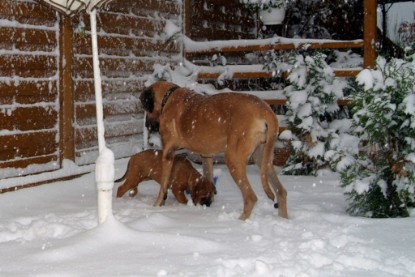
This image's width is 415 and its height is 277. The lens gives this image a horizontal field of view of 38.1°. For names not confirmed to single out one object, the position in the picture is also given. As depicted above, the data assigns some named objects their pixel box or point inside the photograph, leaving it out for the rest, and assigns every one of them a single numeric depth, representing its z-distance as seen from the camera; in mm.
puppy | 5605
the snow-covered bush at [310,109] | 7355
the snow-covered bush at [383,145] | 4898
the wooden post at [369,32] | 7922
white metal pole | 4211
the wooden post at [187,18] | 9412
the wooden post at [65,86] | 6812
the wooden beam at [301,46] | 8086
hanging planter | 10641
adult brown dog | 4961
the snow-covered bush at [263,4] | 9703
